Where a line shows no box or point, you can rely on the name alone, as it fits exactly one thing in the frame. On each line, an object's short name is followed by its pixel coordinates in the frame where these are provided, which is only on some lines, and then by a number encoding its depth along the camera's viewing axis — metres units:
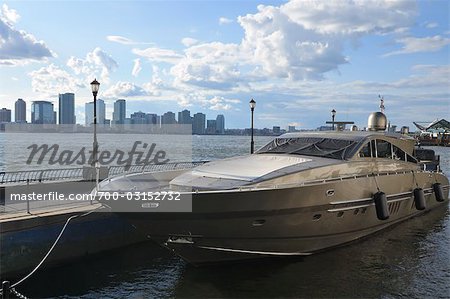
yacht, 9.68
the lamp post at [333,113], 34.19
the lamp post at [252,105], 24.88
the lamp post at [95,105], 16.44
